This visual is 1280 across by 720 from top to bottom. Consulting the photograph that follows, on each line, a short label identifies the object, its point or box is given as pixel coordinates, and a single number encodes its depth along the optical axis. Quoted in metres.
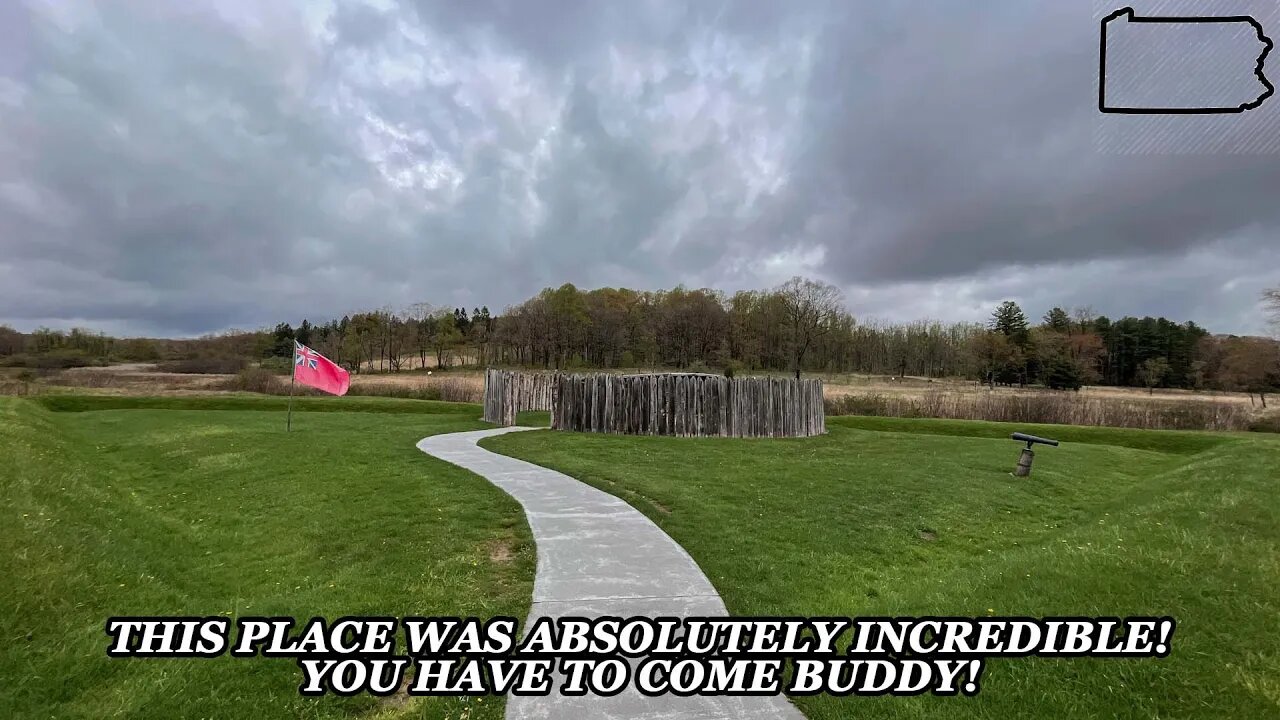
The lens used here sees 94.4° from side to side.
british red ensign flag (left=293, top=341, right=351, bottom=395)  15.58
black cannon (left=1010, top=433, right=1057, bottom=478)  12.41
